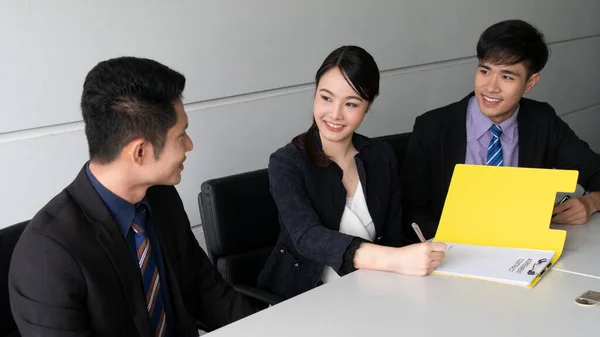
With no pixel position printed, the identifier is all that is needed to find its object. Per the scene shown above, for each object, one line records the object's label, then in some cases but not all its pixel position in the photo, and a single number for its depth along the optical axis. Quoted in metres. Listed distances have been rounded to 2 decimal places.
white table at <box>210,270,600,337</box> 1.43
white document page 1.70
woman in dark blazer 2.00
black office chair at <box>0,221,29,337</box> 1.52
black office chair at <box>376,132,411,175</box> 2.59
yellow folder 1.89
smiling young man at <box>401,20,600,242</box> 2.41
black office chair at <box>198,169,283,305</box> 2.04
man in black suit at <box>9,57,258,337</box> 1.45
